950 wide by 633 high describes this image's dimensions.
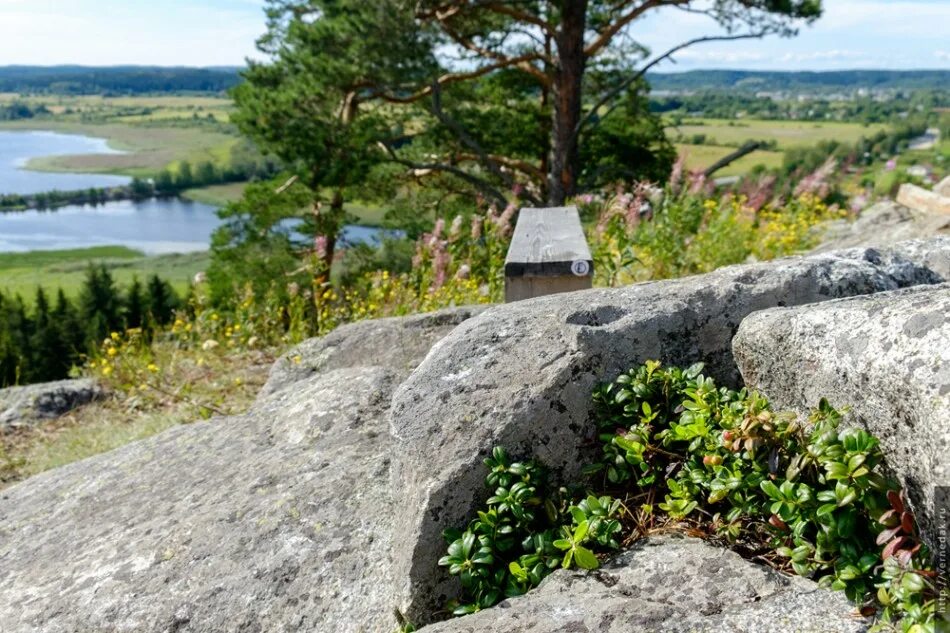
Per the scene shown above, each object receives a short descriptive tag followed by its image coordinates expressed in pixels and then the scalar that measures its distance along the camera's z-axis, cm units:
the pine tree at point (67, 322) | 3770
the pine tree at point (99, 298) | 4178
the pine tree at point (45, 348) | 3469
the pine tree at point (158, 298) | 4188
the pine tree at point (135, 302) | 4159
